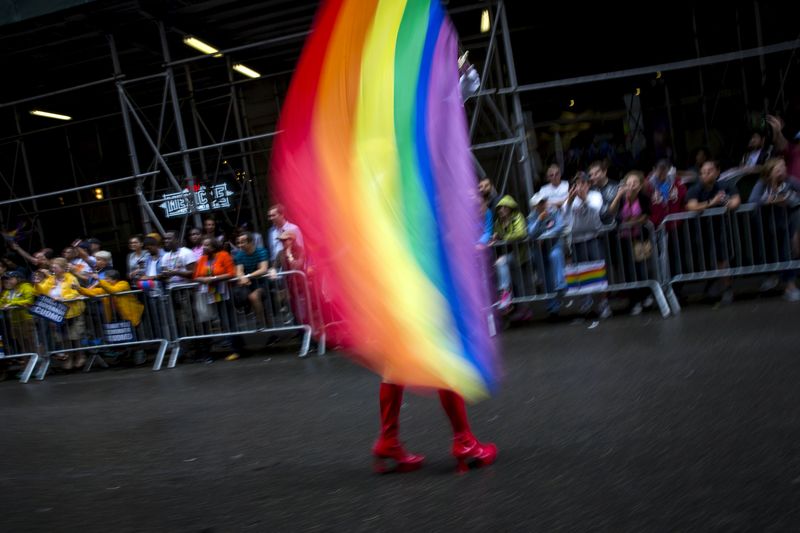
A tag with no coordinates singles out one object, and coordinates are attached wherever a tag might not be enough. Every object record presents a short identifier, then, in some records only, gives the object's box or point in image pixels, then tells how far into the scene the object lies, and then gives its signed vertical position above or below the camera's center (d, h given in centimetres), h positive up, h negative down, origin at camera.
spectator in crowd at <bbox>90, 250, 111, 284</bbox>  1033 -27
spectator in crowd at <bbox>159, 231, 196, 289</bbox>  958 -36
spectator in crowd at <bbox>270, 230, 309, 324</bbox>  902 -74
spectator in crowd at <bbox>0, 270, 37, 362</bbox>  1002 -86
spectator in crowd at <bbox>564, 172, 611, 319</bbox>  826 -57
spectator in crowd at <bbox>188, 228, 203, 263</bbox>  1021 -12
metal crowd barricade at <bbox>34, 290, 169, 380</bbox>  962 -110
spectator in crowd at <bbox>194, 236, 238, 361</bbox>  928 -61
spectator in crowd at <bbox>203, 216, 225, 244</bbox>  1021 +6
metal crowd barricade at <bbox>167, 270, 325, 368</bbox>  901 -110
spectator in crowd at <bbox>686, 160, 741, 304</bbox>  802 -51
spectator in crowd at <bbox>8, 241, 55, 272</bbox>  1078 -3
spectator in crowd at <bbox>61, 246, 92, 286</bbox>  1029 -21
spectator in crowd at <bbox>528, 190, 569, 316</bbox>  840 -73
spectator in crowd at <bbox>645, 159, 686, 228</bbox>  829 -35
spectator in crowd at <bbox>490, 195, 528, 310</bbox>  857 -61
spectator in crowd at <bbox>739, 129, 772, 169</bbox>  890 -6
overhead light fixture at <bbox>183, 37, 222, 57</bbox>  1399 +369
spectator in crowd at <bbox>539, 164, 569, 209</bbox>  936 -12
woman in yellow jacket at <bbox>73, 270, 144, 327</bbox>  965 -79
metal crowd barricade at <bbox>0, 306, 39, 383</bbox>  1002 -99
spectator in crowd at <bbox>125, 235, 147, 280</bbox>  1072 -21
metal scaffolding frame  1162 +162
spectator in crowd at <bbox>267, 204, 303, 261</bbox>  925 -11
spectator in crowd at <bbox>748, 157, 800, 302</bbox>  777 -72
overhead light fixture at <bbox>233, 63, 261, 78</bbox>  1633 +352
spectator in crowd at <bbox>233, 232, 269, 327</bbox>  911 -60
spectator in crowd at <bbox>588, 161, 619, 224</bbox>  837 -18
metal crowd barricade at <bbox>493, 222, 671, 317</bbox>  814 -96
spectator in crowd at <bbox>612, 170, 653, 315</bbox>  815 -72
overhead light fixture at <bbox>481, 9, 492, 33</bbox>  1395 +328
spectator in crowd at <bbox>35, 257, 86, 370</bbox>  987 -57
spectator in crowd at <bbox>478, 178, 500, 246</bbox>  864 -23
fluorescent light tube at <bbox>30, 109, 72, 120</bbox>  1813 +357
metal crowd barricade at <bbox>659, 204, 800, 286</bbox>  784 -98
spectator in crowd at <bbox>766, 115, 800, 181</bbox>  811 -4
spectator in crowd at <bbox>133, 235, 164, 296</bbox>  1004 -33
